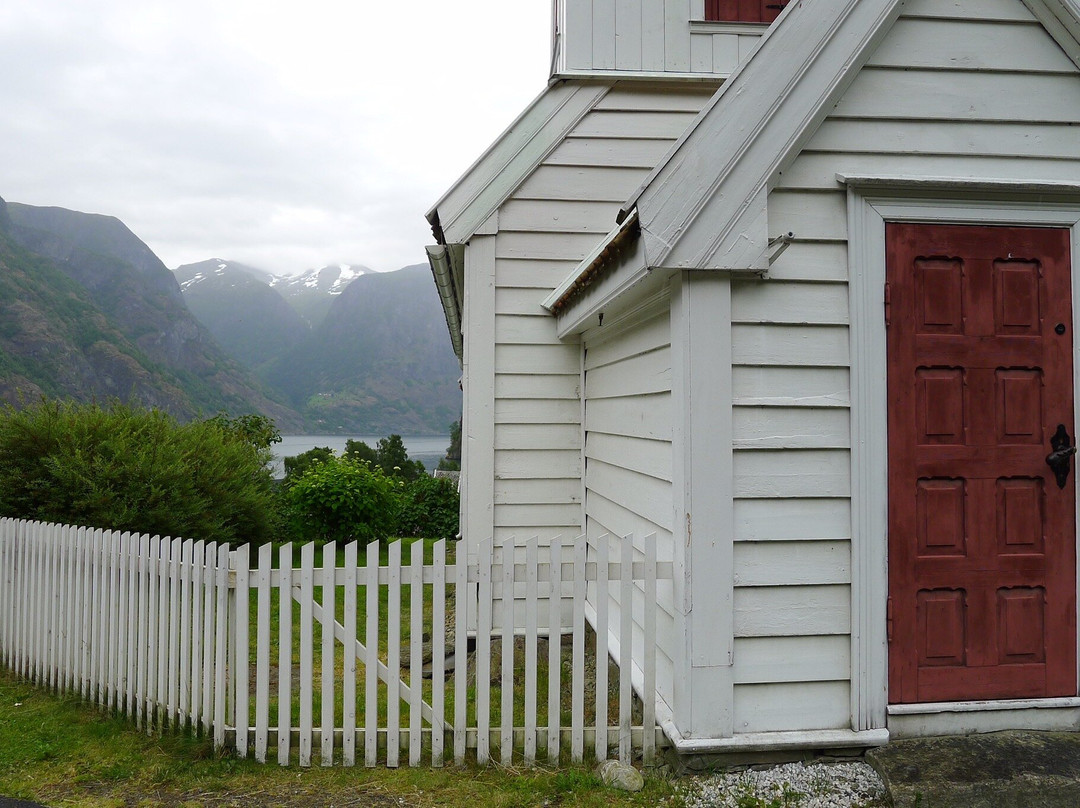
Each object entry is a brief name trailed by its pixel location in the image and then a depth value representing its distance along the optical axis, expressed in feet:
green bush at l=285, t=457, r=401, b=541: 44.73
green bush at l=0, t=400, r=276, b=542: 28.76
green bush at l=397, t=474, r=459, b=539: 50.67
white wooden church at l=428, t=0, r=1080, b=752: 12.53
